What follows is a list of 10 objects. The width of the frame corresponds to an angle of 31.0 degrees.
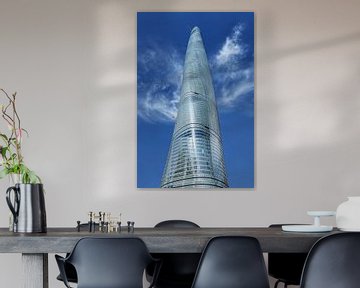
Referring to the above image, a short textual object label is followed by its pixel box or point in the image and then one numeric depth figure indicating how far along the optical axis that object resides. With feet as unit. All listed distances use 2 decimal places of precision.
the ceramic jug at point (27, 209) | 10.68
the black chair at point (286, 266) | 13.58
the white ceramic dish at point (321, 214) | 11.09
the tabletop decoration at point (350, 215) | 10.96
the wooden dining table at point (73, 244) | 9.92
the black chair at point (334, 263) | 9.60
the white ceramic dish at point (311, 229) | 11.05
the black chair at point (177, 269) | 13.27
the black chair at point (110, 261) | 9.84
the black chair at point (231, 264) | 9.95
